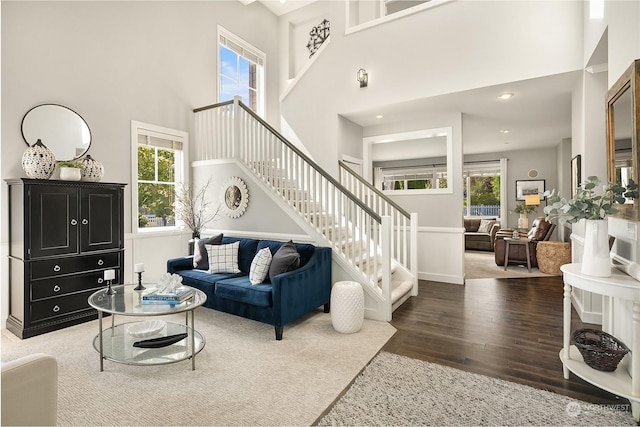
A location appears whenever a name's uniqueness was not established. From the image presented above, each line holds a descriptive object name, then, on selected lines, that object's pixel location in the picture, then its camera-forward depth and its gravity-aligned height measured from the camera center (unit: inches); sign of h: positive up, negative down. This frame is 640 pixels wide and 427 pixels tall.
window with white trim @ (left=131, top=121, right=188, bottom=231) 180.1 +24.7
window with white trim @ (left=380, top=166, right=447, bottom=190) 379.6 +43.8
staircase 142.3 +7.4
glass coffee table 96.3 -41.7
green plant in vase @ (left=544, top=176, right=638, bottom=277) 82.6 -0.9
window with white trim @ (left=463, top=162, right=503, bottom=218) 372.2 +25.8
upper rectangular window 239.1 +114.4
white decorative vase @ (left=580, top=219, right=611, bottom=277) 82.7 -10.4
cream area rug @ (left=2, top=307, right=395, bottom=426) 77.1 -48.0
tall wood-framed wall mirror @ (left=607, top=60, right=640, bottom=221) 84.0 +23.8
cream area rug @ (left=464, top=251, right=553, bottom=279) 224.1 -44.7
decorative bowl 108.9 -40.2
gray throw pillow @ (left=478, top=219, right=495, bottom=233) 341.4 -15.9
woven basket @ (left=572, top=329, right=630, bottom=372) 82.7 -37.0
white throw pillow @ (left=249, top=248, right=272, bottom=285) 134.0 -23.0
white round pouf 124.2 -38.1
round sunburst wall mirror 178.5 +9.1
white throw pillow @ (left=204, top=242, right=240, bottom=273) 153.1 -22.2
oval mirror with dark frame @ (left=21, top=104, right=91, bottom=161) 137.6 +37.9
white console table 74.4 -34.6
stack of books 101.5 -27.1
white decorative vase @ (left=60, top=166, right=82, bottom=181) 134.1 +16.8
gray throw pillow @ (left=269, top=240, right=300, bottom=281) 129.3 -20.1
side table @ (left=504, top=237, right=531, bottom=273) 238.5 -25.0
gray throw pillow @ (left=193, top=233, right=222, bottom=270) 160.1 -22.2
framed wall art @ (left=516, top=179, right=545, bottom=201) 339.9 +25.2
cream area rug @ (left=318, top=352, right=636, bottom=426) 73.9 -48.2
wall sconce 201.6 +85.0
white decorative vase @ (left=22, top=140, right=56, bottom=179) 126.8 +21.0
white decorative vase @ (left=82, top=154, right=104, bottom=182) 142.9 +19.8
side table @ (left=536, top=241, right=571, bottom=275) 221.5 -31.4
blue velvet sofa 120.9 -30.5
